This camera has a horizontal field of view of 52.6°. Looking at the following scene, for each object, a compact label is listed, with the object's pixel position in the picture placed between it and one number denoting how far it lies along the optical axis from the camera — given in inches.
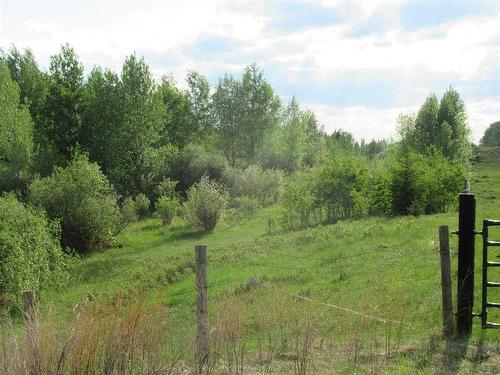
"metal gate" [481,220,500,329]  341.7
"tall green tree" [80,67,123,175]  1903.3
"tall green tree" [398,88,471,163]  2185.0
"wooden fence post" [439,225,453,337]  346.9
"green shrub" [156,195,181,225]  1584.6
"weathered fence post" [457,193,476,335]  346.9
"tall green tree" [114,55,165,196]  1931.6
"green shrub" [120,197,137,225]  1446.6
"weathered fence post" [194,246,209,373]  292.2
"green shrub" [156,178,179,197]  1884.2
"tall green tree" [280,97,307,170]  2832.2
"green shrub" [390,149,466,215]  1370.6
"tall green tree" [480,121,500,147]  5556.1
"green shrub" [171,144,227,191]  2143.2
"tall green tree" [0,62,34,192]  1723.7
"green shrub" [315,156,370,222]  1364.9
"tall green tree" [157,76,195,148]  2770.7
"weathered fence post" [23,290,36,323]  259.8
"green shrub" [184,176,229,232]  1365.7
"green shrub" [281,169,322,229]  1302.9
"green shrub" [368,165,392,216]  1405.0
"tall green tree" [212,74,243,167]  2807.6
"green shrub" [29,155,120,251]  1251.2
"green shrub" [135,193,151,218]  1721.2
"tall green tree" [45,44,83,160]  1908.2
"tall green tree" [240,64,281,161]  2795.3
